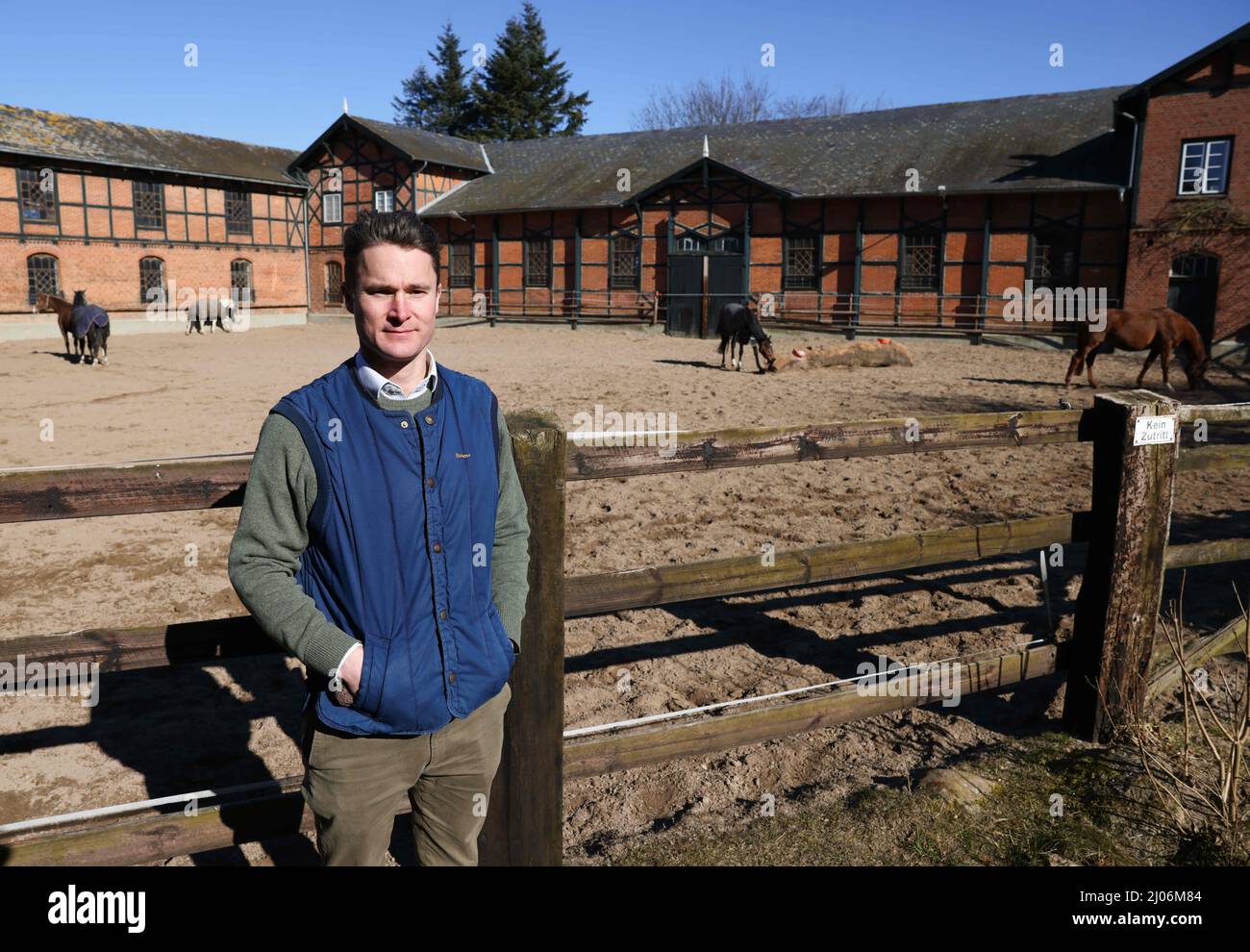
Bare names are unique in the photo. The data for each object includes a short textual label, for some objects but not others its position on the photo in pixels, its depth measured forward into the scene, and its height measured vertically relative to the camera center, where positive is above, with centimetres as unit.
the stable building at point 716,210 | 2192 +304
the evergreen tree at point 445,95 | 5191 +1254
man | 192 -54
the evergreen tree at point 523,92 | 4912 +1183
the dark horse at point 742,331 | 1708 -36
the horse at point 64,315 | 1909 -26
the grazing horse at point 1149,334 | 1474 -26
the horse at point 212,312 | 2927 -21
